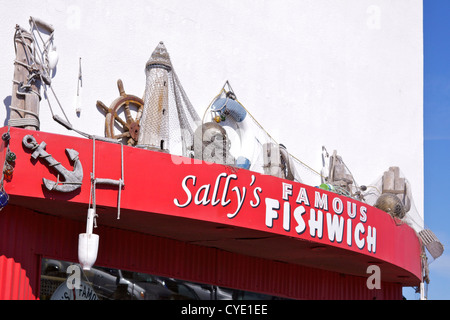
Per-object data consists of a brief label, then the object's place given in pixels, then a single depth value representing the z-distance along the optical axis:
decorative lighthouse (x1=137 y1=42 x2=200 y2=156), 13.83
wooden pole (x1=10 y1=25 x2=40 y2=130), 12.89
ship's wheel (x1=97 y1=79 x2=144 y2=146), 14.94
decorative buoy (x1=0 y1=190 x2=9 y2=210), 11.66
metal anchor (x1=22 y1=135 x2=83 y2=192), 11.84
